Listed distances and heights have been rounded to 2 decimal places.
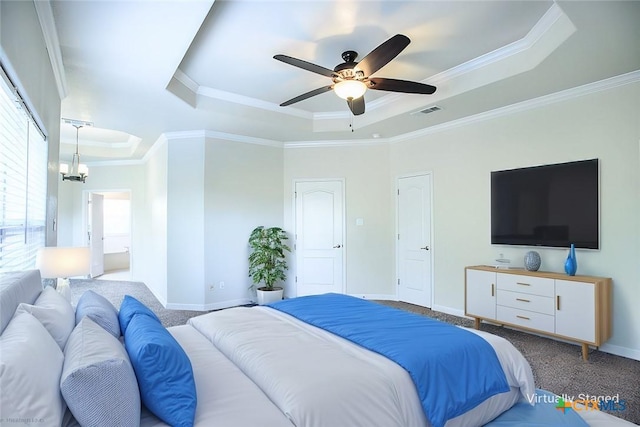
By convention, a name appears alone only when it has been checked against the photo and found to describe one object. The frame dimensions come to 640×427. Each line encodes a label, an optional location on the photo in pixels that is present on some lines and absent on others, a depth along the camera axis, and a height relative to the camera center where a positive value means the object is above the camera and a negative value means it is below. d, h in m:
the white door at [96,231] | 7.82 -0.30
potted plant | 5.34 -0.66
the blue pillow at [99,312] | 1.76 -0.49
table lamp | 2.43 -0.30
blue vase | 3.41 -0.44
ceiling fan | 2.54 +1.18
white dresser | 3.16 -0.84
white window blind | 1.81 +0.22
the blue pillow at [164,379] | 1.29 -0.62
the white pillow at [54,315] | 1.48 -0.44
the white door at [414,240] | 5.15 -0.32
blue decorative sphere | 3.72 -0.45
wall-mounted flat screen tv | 3.48 +0.14
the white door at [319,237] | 5.80 -0.31
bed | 1.21 -0.71
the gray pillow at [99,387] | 1.09 -0.54
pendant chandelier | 5.99 +0.81
